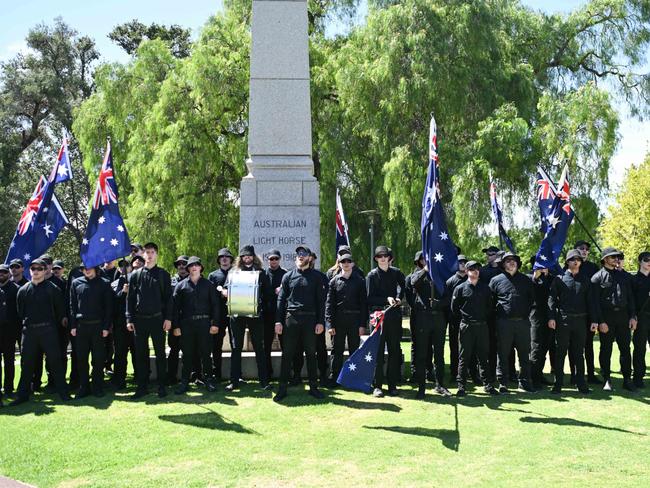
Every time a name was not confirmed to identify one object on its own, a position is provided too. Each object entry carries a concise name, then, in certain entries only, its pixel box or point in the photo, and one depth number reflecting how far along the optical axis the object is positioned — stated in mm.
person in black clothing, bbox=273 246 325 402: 8562
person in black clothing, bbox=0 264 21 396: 9070
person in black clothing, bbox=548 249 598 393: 8953
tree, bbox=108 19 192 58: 37219
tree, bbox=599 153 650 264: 24750
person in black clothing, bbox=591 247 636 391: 9180
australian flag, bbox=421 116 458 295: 7926
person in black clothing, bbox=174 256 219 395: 8914
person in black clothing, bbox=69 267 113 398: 8789
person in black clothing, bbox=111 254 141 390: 9453
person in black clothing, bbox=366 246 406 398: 8734
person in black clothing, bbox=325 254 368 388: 8898
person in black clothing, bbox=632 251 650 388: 9281
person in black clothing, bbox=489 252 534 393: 8820
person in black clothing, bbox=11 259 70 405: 8609
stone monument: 11250
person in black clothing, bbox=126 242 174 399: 8750
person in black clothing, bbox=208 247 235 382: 9453
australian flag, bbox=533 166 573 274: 9039
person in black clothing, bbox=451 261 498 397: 8766
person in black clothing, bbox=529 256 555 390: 9469
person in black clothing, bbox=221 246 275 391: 9041
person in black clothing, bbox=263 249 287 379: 9328
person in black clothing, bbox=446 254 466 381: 9555
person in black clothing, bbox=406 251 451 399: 8570
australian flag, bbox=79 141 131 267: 8828
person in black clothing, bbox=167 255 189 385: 9484
